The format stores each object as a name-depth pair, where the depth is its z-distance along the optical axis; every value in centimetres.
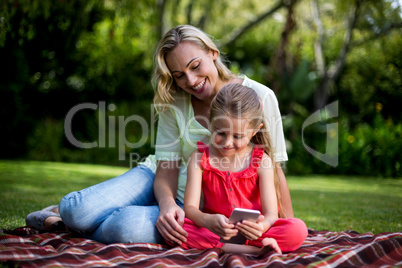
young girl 229
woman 246
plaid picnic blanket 199
